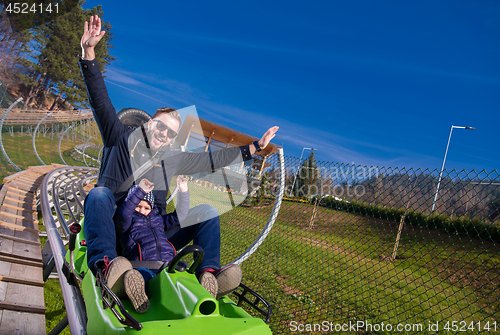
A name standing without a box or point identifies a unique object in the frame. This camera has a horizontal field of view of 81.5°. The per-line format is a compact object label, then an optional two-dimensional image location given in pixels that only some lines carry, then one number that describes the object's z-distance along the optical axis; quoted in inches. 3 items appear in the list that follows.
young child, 83.0
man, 72.5
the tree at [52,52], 1000.2
